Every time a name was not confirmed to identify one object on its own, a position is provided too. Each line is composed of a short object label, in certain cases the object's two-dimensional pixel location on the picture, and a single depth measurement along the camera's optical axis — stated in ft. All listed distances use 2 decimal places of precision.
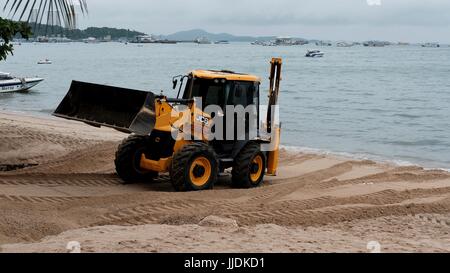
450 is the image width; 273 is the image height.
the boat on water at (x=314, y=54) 407.44
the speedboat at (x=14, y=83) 122.52
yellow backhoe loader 35.42
